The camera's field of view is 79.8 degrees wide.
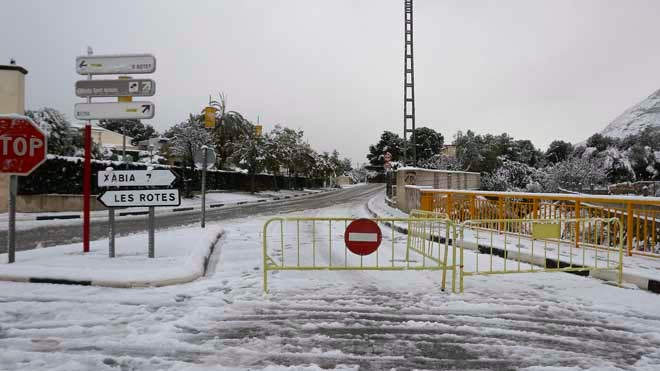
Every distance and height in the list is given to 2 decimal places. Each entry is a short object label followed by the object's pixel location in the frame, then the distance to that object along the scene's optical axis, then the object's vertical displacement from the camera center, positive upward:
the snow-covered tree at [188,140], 29.02 +2.80
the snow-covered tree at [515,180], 37.12 -0.04
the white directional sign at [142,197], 6.48 -0.32
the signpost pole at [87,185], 6.79 -0.13
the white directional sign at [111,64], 7.10 +2.06
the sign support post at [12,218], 6.11 -0.63
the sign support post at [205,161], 11.60 +0.49
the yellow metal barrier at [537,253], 6.14 -1.48
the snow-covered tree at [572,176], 36.88 +0.37
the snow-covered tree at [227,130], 41.66 +5.16
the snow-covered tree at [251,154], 35.50 +2.21
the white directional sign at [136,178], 6.55 +0.00
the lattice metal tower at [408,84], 20.31 +4.91
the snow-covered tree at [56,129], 24.44 +3.06
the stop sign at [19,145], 6.04 +0.51
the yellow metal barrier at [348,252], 5.56 -1.49
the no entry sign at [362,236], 5.54 -0.81
